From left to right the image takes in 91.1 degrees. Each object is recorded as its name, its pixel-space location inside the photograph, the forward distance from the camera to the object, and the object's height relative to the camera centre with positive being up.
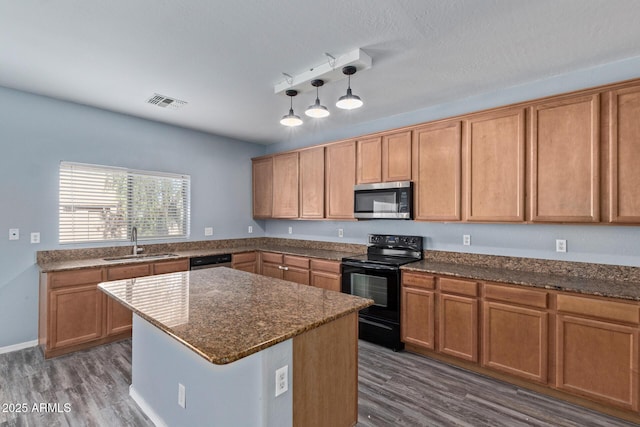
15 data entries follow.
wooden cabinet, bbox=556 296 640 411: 2.16 -0.98
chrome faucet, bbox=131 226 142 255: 4.01 -0.32
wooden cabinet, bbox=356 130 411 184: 3.58 +0.67
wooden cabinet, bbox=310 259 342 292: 3.87 -0.77
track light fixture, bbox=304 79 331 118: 2.37 +0.79
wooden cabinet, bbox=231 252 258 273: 4.53 -0.71
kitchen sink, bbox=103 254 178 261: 3.73 -0.55
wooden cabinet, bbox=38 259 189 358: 3.06 -1.02
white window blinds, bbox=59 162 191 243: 3.63 +0.13
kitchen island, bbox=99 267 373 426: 1.42 -0.74
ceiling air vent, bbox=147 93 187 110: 3.37 +1.25
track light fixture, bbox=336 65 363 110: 2.24 +0.81
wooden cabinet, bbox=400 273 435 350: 3.10 -0.97
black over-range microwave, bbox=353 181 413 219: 3.53 +0.16
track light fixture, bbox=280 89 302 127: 2.56 +0.77
